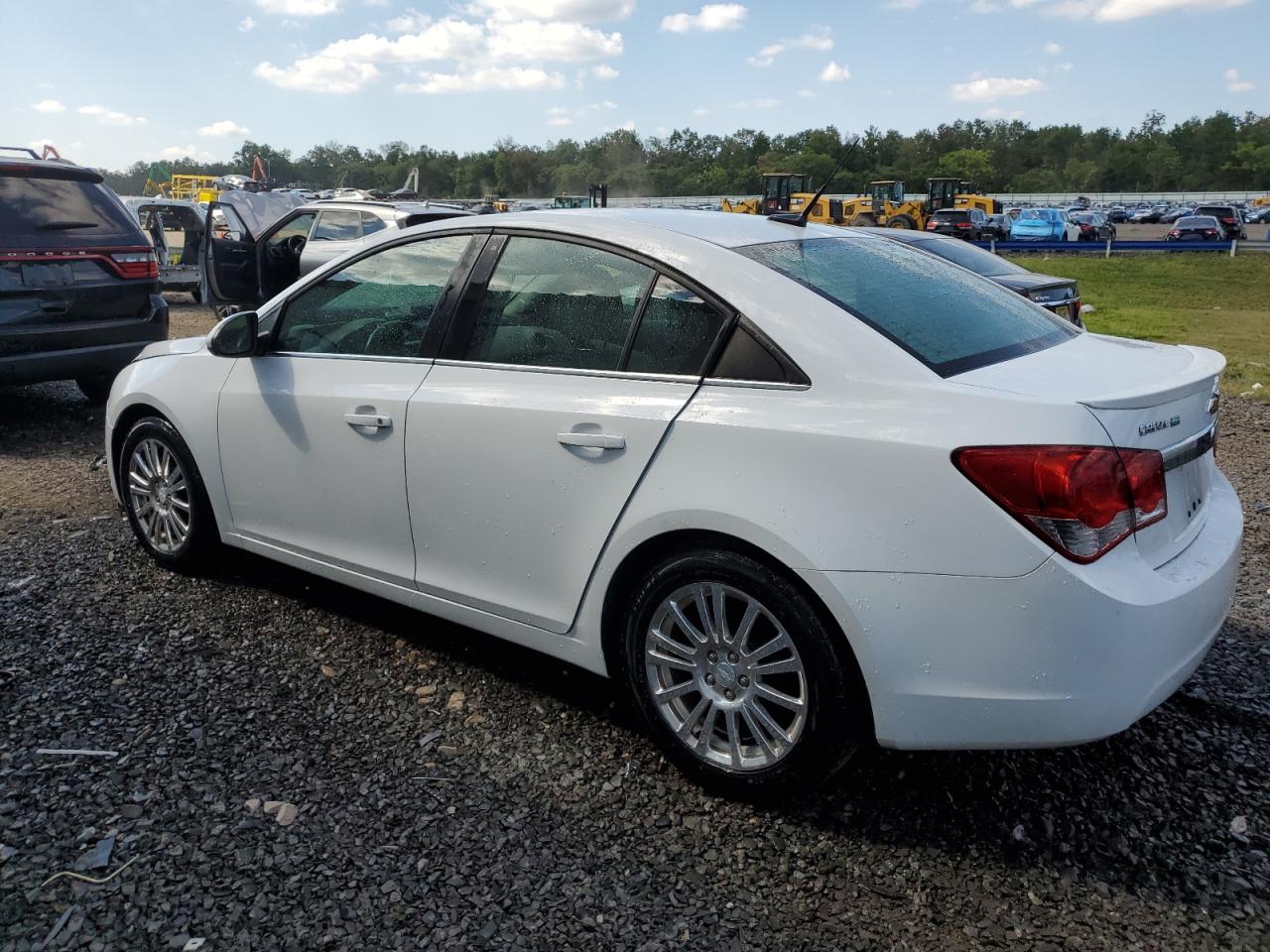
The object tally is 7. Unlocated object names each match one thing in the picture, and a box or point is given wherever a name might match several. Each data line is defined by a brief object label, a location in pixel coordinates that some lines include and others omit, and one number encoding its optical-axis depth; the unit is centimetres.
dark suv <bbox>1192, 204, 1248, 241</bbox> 3569
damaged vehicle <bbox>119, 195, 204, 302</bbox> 1641
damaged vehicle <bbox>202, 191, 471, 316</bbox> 1141
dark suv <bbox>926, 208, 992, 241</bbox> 3538
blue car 3784
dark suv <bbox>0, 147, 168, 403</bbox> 687
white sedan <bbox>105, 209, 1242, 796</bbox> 235
